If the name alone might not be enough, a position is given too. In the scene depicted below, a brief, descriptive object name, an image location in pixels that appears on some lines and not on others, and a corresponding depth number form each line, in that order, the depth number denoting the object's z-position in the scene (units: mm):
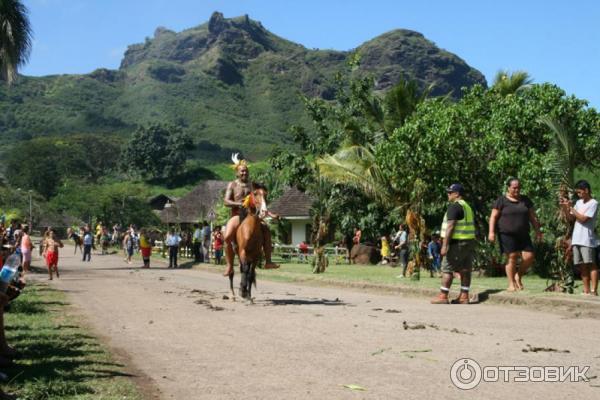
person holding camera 11969
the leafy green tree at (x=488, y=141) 23125
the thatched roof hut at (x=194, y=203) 78188
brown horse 13367
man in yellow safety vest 12609
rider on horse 13680
